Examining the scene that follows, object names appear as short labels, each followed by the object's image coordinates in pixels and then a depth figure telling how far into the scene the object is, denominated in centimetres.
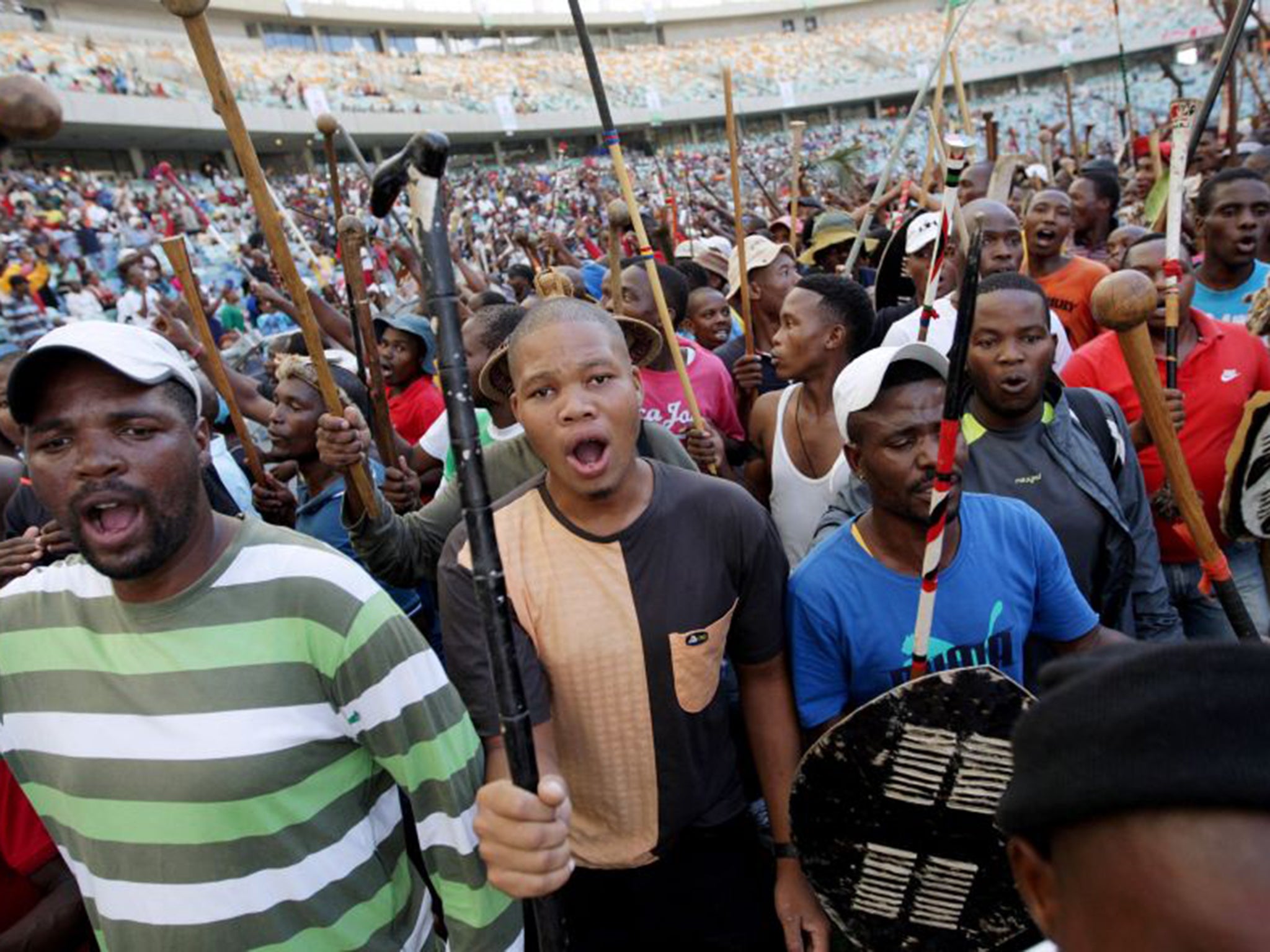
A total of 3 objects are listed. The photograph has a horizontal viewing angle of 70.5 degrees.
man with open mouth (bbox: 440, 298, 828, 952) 204
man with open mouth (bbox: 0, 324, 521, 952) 159
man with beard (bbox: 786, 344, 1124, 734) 214
